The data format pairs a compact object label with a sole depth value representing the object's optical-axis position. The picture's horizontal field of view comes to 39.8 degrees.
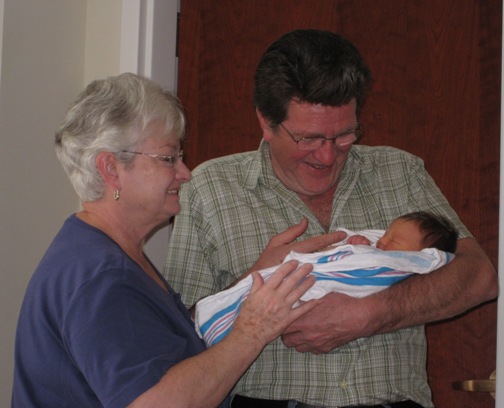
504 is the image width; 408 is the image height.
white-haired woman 1.19
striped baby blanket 1.54
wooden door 2.22
